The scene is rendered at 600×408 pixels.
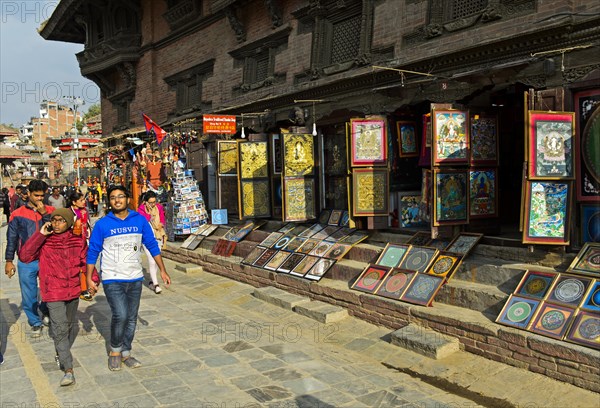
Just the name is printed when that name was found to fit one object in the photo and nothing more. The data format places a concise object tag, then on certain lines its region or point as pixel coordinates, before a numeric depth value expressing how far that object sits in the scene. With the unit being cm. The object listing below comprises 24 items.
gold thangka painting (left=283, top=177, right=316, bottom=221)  1123
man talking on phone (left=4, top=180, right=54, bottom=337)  727
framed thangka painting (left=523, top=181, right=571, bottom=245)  658
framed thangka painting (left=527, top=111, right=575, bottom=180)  652
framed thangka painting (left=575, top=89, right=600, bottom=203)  646
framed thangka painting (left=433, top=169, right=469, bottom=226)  789
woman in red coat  558
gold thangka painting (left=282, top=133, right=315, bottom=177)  1121
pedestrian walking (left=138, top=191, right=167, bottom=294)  1011
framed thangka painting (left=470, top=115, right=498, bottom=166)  823
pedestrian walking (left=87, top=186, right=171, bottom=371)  568
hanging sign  1293
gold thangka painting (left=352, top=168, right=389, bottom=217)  948
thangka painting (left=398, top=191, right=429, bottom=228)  974
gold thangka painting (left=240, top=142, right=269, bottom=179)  1254
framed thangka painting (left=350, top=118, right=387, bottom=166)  945
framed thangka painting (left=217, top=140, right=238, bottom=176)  1384
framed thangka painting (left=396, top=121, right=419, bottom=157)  983
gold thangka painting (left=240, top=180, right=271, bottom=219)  1255
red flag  1598
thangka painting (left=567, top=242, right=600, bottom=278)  610
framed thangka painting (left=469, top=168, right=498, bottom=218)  822
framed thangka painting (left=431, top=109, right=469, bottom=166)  781
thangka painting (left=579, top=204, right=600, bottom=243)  651
